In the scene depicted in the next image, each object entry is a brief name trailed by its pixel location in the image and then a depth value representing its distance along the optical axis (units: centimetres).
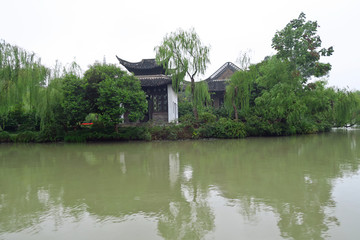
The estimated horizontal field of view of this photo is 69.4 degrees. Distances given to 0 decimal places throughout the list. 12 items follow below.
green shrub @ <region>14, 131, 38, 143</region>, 1443
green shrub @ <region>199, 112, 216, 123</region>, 1537
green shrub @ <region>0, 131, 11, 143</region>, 1441
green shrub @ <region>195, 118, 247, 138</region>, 1473
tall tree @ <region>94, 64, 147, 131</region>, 1252
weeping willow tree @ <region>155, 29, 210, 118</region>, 1529
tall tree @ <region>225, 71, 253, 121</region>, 1536
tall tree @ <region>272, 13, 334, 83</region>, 1431
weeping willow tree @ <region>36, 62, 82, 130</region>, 1320
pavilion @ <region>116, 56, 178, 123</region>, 1755
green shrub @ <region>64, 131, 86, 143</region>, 1394
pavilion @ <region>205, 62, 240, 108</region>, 2161
